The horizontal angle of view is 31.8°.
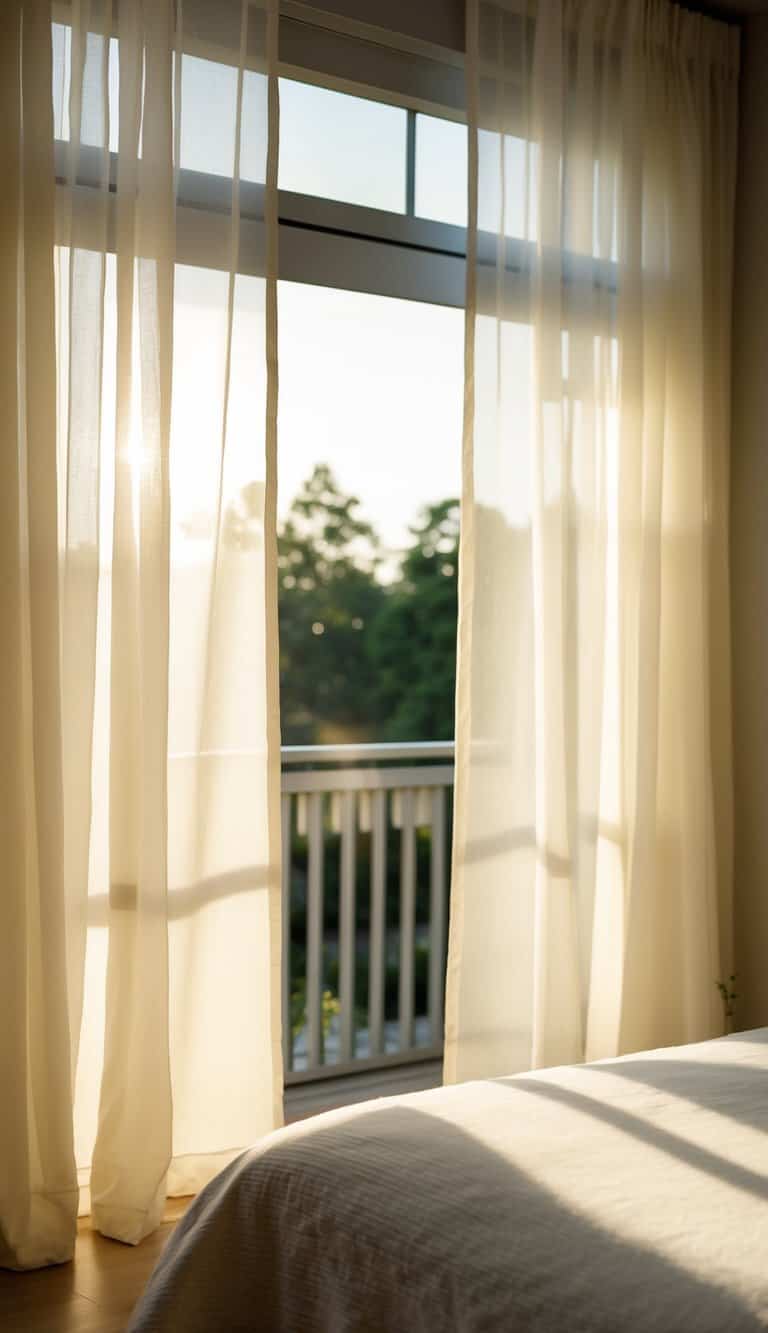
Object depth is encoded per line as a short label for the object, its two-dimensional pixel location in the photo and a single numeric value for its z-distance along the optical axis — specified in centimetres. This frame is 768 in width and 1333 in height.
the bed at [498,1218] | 143
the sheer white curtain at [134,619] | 277
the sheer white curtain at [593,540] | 349
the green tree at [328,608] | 1040
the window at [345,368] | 303
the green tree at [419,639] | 1055
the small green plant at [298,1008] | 669
